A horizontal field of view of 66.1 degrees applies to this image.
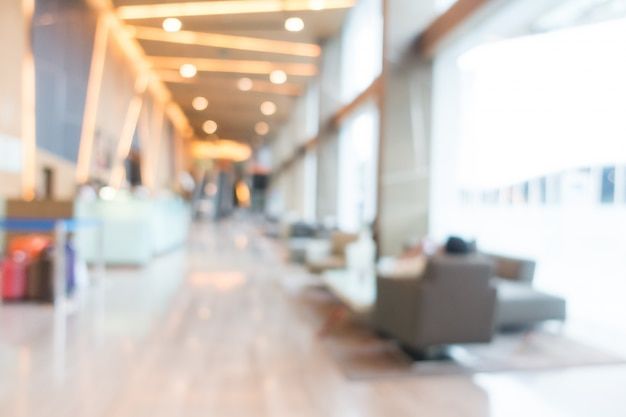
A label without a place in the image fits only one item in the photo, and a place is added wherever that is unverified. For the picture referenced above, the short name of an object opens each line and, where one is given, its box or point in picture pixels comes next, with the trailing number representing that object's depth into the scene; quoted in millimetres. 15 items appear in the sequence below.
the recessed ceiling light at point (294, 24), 8922
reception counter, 7285
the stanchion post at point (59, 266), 4625
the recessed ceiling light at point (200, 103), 16750
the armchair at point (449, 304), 2879
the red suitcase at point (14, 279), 4836
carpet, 3025
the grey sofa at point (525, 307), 3734
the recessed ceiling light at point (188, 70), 12367
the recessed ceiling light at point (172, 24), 8938
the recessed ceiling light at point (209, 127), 22725
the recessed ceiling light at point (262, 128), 22084
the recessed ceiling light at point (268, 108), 16922
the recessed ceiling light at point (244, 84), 13565
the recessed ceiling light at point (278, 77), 12609
